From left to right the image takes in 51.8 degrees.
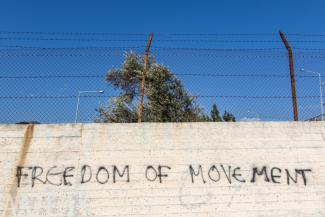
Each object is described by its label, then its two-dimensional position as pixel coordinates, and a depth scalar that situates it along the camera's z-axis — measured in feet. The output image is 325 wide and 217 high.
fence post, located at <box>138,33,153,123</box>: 19.72
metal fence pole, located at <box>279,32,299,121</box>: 20.30
